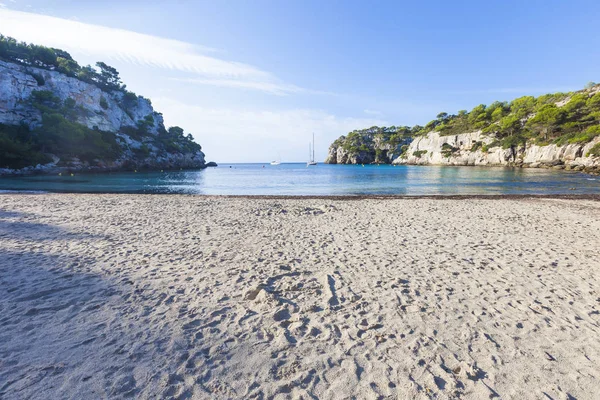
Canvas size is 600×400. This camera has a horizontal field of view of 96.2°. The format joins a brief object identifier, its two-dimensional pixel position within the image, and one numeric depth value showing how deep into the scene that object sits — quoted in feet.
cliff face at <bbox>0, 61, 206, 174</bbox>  167.22
